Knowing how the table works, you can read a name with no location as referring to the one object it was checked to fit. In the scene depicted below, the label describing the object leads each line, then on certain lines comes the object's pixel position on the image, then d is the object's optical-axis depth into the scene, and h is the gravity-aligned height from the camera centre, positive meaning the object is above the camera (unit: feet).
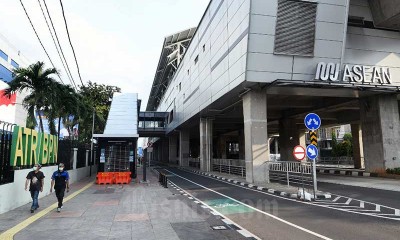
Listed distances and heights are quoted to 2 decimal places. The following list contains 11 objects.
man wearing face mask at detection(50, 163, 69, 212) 36.09 -2.98
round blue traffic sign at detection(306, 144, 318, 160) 43.60 +0.16
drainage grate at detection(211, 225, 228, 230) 27.32 -6.25
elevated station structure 65.21 +19.83
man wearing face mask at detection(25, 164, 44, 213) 35.50 -2.96
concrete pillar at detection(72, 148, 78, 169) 74.74 -0.61
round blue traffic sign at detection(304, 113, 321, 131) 45.11 +4.49
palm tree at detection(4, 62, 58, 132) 77.79 +17.30
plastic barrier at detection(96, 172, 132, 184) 72.90 -5.02
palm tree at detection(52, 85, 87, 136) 83.30 +14.84
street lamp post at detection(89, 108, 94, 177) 99.97 -1.69
